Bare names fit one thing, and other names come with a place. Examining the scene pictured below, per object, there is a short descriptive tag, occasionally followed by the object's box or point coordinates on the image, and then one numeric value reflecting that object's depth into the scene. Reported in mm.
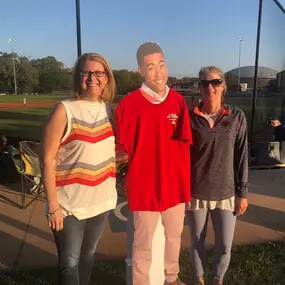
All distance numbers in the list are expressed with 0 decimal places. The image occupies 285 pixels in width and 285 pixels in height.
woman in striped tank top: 1882
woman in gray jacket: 2252
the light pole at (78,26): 4715
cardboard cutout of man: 1959
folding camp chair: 4422
